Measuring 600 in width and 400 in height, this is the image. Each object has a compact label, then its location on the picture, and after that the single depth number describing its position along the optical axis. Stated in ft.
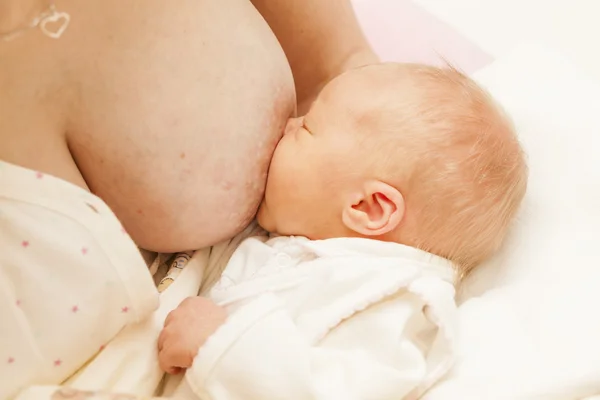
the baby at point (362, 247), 2.24
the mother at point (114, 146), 1.95
